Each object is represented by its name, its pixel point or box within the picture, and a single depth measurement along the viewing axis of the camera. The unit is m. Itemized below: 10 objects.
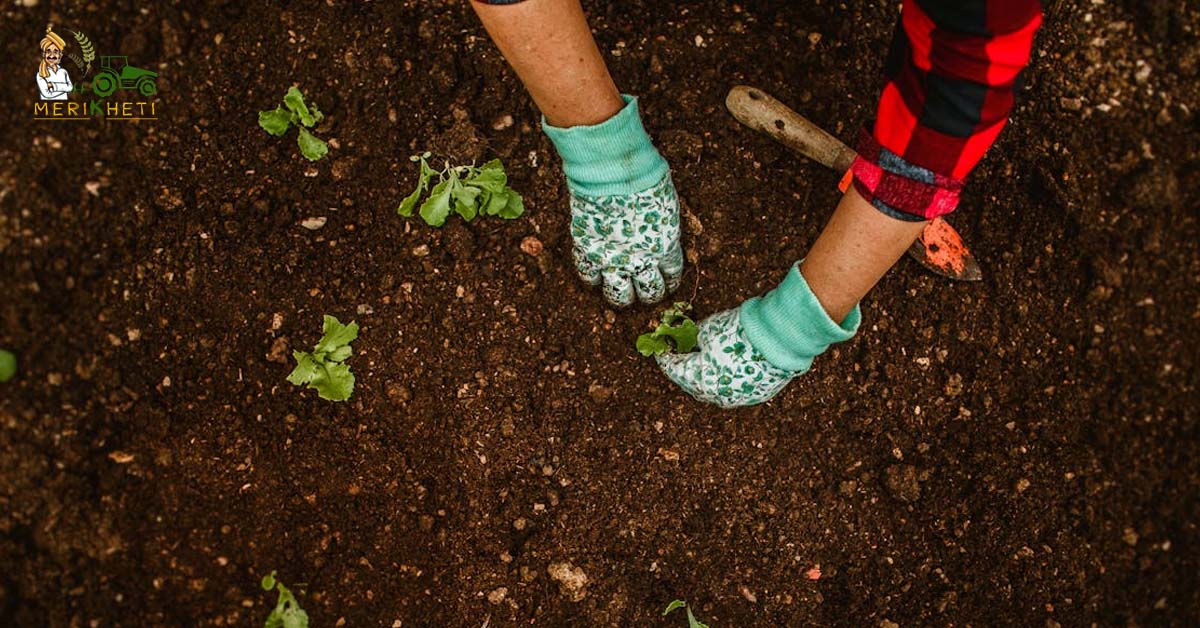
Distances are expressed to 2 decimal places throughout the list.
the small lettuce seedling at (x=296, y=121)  1.85
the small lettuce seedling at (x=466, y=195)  1.83
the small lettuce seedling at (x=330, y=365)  1.79
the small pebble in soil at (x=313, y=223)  1.88
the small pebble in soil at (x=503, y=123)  1.95
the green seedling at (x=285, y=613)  1.73
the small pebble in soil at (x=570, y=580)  1.83
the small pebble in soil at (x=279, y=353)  1.81
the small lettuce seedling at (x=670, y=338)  1.81
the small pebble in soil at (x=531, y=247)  1.92
